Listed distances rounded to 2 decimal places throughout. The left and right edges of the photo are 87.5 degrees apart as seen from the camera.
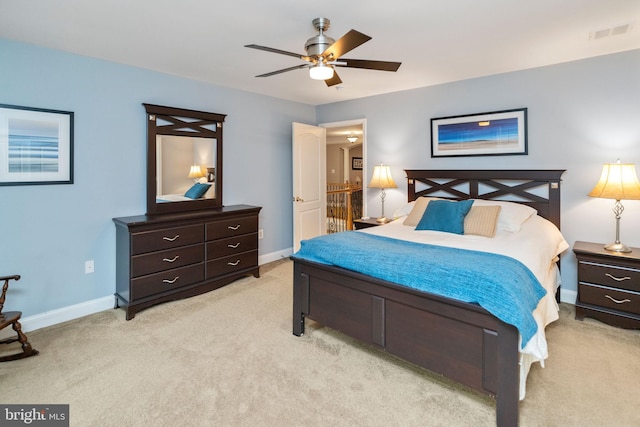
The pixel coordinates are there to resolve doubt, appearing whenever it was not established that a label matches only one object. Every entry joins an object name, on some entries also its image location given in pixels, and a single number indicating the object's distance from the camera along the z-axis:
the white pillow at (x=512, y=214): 3.19
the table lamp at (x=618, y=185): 2.82
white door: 4.99
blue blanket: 1.74
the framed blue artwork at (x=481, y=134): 3.67
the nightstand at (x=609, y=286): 2.78
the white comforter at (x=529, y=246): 1.82
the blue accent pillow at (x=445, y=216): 3.25
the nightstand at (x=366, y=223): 4.41
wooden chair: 2.33
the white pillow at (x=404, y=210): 4.16
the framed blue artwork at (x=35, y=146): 2.75
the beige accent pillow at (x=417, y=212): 3.69
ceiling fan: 2.24
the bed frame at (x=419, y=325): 1.74
